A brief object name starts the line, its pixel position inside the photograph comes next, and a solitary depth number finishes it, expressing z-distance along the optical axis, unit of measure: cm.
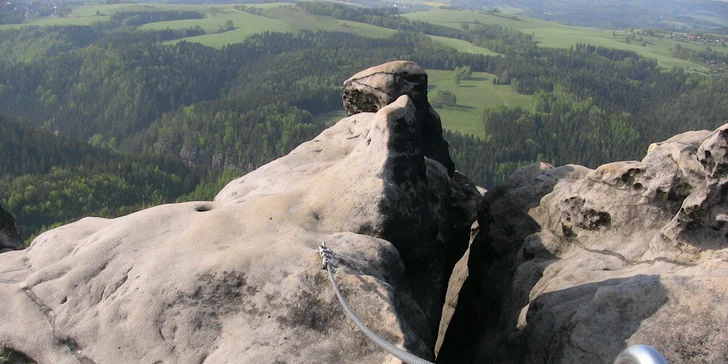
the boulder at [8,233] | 1883
